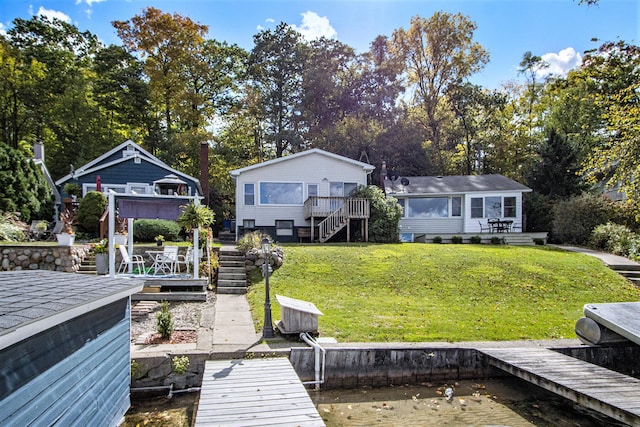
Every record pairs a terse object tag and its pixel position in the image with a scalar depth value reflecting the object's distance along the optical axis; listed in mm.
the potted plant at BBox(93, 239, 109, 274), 10148
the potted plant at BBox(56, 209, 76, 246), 10062
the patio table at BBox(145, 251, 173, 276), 10125
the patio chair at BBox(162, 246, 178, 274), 10370
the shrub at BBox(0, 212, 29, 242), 12002
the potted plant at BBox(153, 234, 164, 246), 13486
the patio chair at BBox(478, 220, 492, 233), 20617
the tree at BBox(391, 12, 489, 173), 30328
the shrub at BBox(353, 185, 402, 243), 17969
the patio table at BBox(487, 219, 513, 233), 19812
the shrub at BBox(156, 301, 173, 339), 6570
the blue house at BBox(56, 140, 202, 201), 18406
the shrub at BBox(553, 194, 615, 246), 17578
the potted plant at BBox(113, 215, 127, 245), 11437
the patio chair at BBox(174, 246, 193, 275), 10523
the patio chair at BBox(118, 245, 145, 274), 9988
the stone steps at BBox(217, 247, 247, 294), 10477
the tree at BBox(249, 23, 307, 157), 30656
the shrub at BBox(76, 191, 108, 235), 14891
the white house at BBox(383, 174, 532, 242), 20781
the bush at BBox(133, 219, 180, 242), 14523
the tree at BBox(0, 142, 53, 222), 14500
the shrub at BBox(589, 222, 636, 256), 15004
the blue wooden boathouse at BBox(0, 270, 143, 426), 2800
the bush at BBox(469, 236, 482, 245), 19062
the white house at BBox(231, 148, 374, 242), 18953
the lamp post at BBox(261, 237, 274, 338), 6798
